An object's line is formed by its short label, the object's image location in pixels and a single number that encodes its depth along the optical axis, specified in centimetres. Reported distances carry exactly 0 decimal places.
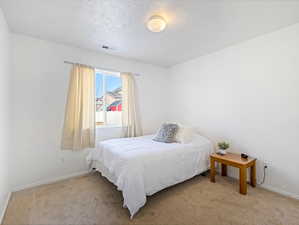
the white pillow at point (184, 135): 275
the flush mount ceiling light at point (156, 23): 188
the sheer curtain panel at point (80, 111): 271
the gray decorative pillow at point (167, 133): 280
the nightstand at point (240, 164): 214
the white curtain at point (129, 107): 342
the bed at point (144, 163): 178
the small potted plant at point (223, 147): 259
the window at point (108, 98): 330
